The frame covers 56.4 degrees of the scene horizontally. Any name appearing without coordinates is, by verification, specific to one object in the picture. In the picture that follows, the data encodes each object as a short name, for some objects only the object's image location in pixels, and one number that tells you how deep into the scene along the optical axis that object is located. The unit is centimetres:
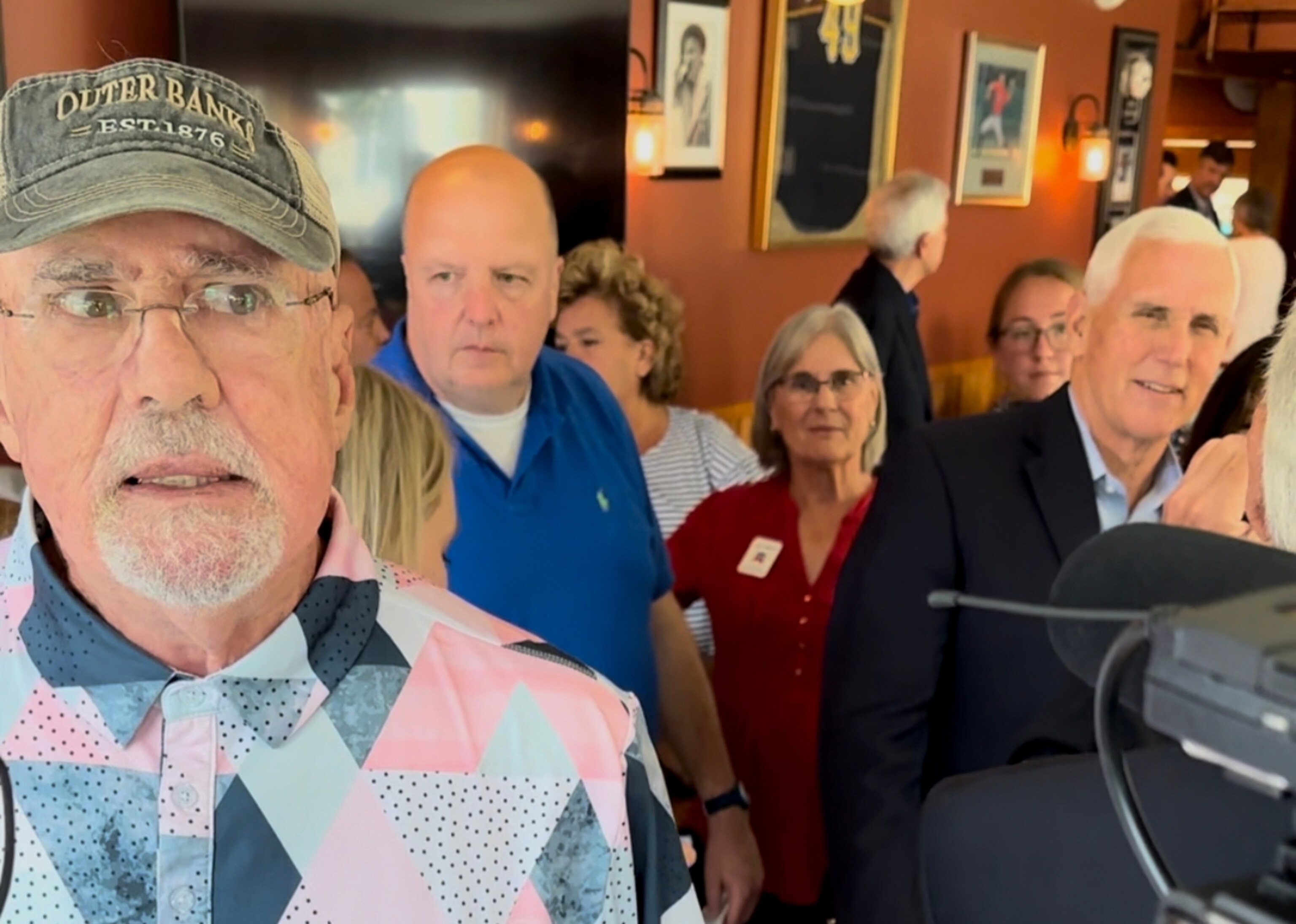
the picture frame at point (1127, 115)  714
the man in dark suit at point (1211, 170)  832
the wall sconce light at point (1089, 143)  682
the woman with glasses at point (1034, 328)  422
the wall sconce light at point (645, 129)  377
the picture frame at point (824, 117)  452
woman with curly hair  311
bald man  179
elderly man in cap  82
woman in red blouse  231
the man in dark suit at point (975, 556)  155
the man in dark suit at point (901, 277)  398
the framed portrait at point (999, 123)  589
